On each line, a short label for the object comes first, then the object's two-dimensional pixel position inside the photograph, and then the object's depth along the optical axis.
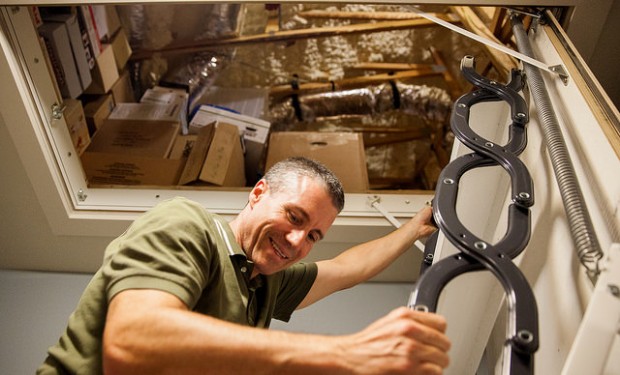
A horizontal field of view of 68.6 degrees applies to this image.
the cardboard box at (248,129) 2.20
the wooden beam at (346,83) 2.76
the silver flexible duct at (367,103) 2.72
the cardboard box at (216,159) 1.82
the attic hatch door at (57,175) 1.32
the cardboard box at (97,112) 2.12
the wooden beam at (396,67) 2.74
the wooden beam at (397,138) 3.01
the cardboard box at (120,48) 2.46
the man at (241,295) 0.64
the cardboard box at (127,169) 1.87
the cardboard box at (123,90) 2.41
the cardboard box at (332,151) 1.88
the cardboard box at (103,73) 2.21
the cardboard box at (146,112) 2.21
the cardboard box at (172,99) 2.36
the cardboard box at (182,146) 1.96
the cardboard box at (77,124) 1.72
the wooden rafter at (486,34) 1.47
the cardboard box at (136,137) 1.93
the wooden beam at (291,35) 2.58
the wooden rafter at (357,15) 2.65
